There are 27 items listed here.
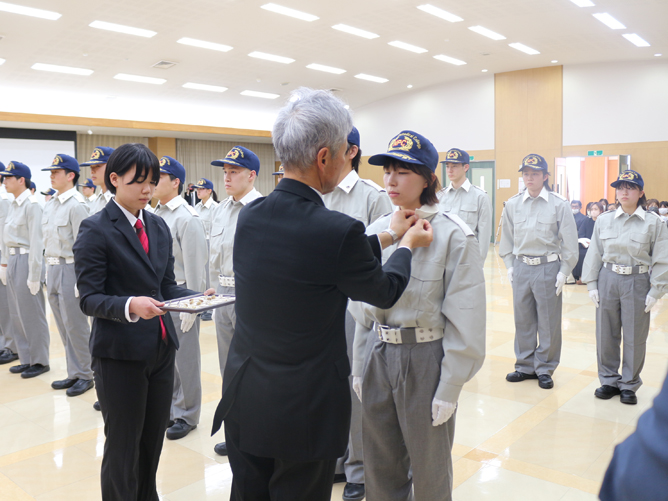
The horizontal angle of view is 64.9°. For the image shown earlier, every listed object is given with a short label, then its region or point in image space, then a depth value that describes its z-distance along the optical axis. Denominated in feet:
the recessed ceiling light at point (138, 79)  46.99
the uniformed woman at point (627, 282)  13.57
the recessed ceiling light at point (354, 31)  38.40
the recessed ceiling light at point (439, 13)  35.24
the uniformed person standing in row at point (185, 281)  12.27
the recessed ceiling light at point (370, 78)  53.47
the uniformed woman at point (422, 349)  6.41
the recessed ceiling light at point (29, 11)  30.58
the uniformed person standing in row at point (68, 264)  15.23
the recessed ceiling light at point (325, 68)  48.91
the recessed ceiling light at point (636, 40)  41.01
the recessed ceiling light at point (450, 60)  47.99
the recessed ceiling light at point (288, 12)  33.71
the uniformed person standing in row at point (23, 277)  16.71
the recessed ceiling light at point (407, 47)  43.28
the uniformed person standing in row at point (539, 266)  15.12
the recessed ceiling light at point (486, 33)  39.87
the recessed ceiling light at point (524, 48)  44.68
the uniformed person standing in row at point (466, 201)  19.51
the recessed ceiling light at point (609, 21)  37.22
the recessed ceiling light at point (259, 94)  56.70
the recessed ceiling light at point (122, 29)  34.37
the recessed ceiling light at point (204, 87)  52.03
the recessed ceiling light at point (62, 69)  42.83
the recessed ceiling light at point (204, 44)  39.03
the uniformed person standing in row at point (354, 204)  9.70
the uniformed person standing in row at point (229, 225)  11.35
